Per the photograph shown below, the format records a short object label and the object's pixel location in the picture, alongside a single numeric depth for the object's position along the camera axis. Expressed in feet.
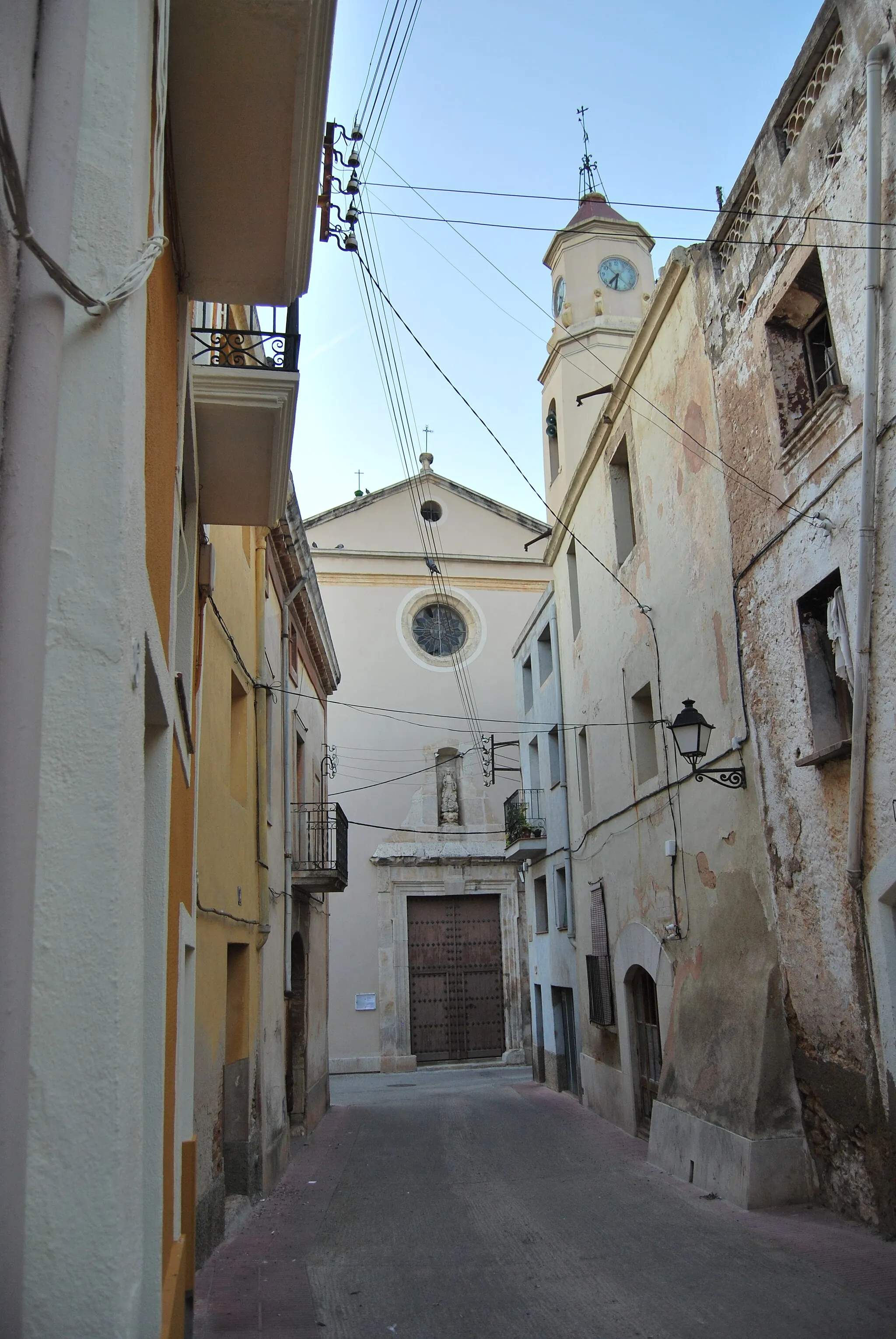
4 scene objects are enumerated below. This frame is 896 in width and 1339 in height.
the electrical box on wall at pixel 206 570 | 24.16
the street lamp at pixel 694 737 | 29.99
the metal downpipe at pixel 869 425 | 22.71
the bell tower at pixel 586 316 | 68.13
